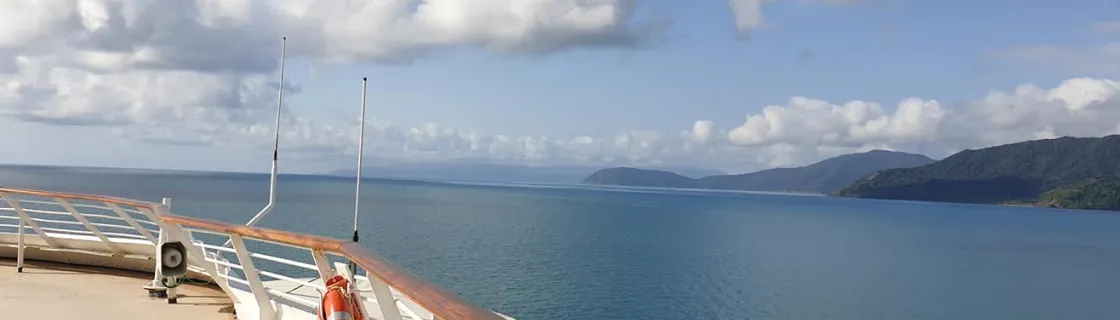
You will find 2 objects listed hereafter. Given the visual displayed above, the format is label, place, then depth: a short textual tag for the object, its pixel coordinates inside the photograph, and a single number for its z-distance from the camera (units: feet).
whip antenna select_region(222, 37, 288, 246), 23.80
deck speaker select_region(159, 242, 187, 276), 17.65
